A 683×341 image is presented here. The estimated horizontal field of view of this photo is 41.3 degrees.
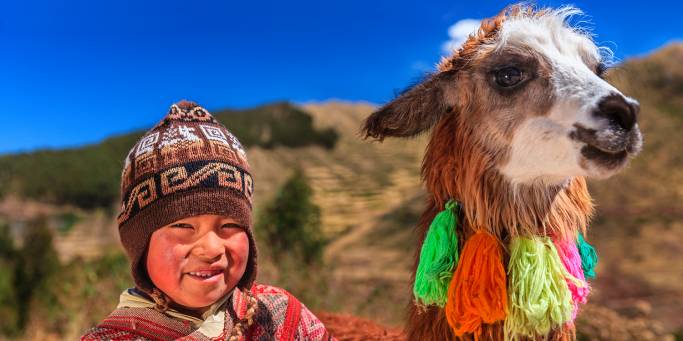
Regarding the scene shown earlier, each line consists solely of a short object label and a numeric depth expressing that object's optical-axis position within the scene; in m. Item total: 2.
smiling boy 1.02
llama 1.01
